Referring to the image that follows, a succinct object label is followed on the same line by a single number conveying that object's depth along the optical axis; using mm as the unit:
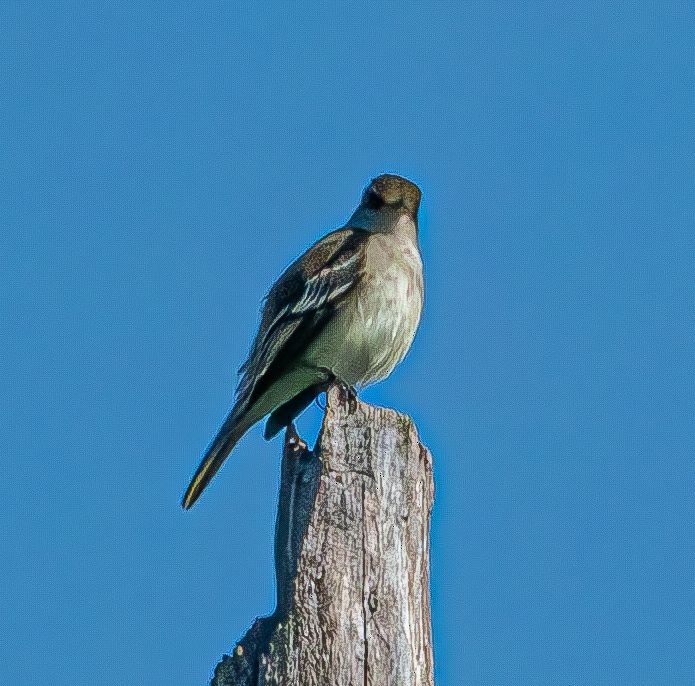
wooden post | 10539
